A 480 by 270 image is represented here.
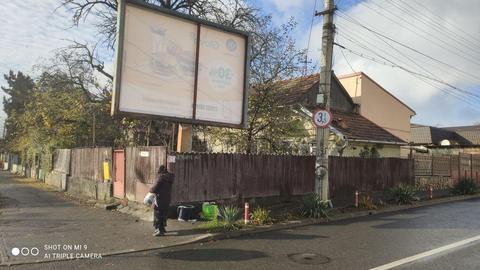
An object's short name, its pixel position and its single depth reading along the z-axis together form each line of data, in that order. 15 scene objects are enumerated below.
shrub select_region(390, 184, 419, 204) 18.94
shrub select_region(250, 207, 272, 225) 12.76
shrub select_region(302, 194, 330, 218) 14.34
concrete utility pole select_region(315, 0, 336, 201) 15.21
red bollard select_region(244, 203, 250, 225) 12.55
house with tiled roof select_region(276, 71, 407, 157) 20.46
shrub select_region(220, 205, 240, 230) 11.78
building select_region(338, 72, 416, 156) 34.38
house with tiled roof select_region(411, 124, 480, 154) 45.06
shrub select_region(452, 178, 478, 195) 24.22
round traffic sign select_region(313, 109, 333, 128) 14.96
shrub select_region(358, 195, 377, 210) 16.86
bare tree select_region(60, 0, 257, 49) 21.06
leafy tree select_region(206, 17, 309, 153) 18.66
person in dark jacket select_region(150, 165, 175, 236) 11.02
